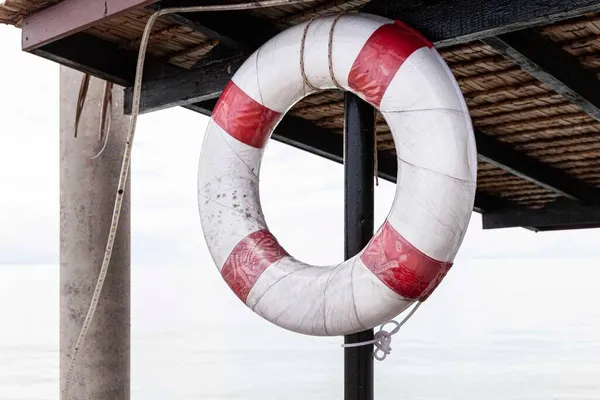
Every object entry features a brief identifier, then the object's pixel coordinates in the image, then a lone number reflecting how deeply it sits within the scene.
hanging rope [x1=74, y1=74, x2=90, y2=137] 4.09
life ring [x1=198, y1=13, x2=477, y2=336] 2.48
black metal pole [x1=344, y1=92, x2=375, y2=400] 2.77
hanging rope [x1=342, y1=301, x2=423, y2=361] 2.73
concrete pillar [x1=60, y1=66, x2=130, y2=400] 4.67
